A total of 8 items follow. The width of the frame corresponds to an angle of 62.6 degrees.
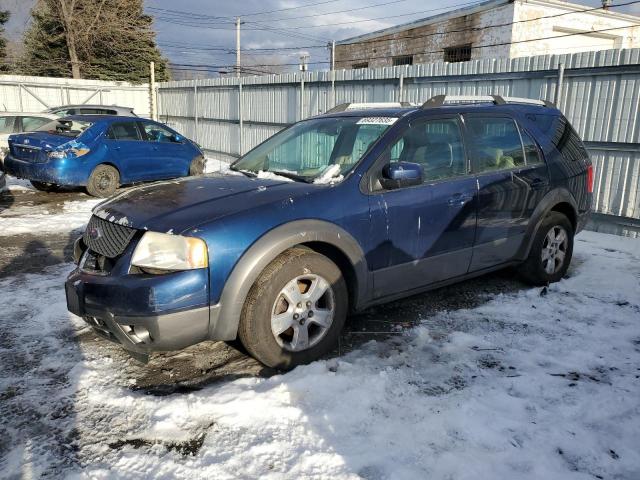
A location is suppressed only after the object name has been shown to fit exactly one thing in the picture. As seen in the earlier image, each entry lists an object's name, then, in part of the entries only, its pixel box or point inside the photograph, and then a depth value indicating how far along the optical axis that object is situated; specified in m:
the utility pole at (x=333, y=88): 11.65
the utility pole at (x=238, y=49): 45.66
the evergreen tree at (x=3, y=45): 34.19
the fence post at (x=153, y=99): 20.43
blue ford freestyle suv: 3.08
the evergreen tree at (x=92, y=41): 30.86
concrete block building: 19.36
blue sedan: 9.49
